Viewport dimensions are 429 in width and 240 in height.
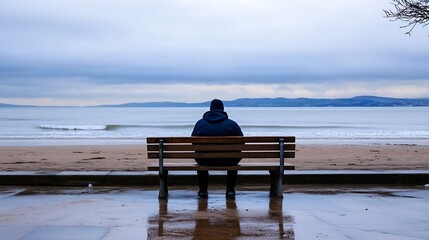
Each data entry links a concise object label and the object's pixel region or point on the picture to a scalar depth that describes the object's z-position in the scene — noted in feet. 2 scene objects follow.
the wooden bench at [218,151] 29.14
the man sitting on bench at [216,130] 29.58
